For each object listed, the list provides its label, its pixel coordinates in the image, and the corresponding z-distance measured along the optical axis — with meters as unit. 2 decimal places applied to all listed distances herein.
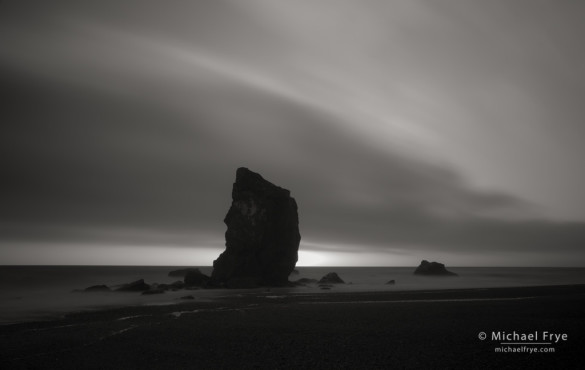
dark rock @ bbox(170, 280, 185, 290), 77.94
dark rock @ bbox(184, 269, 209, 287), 82.38
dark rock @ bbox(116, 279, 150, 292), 73.50
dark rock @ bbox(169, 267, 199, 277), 148.39
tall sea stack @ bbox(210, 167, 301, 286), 81.06
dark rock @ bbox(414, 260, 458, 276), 150.25
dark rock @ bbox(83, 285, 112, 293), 74.69
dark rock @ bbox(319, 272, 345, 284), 99.56
